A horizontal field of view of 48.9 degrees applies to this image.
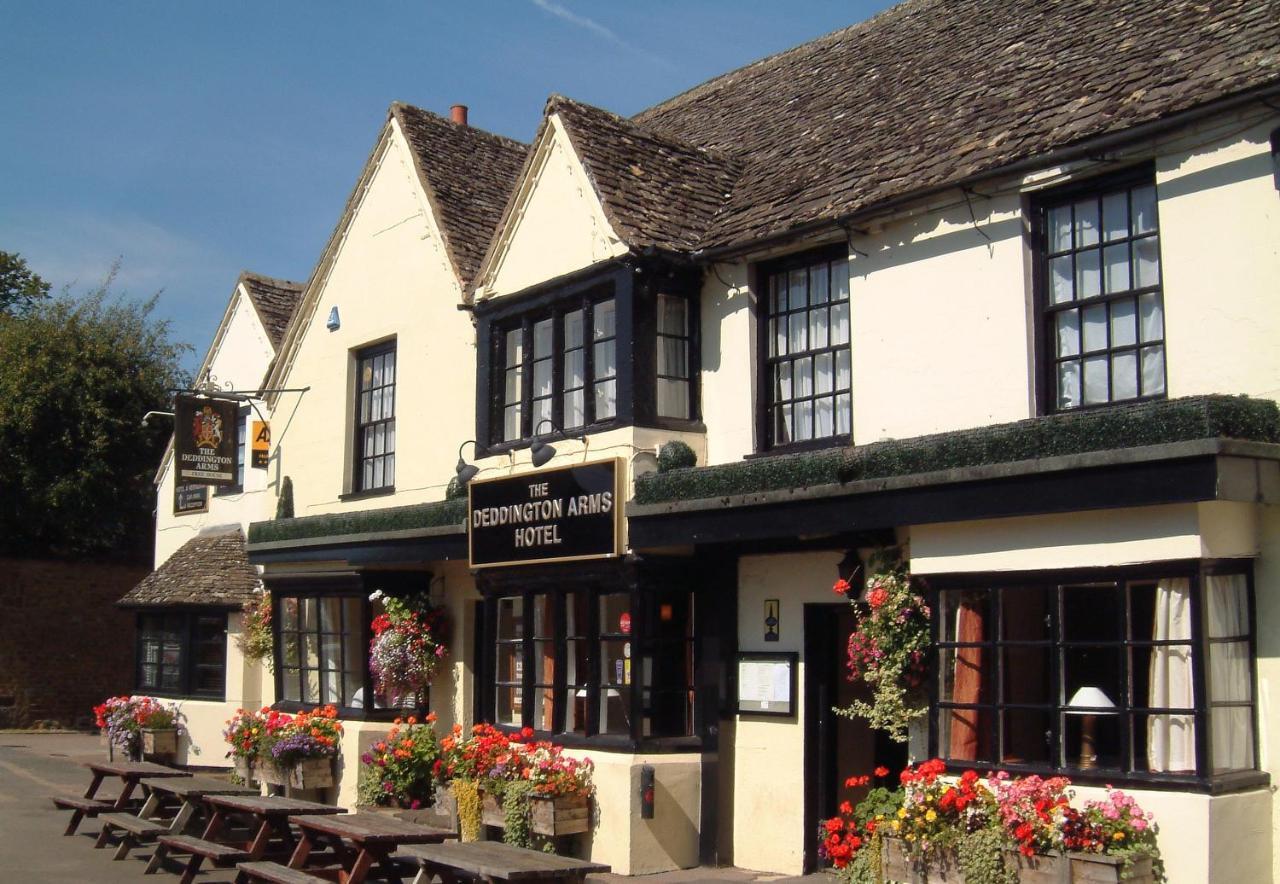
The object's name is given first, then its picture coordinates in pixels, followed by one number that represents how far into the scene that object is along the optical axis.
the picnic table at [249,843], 11.70
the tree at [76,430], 27.64
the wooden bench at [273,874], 10.46
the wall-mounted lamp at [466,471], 14.54
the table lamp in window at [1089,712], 9.01
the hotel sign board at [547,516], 12.60
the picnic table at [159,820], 13.39
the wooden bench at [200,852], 11.52
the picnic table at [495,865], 9.36
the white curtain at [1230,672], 8.53
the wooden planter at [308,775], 16.25
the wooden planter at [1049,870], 8.13
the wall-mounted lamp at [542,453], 13.42
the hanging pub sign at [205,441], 20.16
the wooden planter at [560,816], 12.20
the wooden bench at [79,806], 14.72
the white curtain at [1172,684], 8.52
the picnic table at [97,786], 14.78
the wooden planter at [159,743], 20.84
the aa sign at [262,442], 19.45
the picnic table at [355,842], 10.70
